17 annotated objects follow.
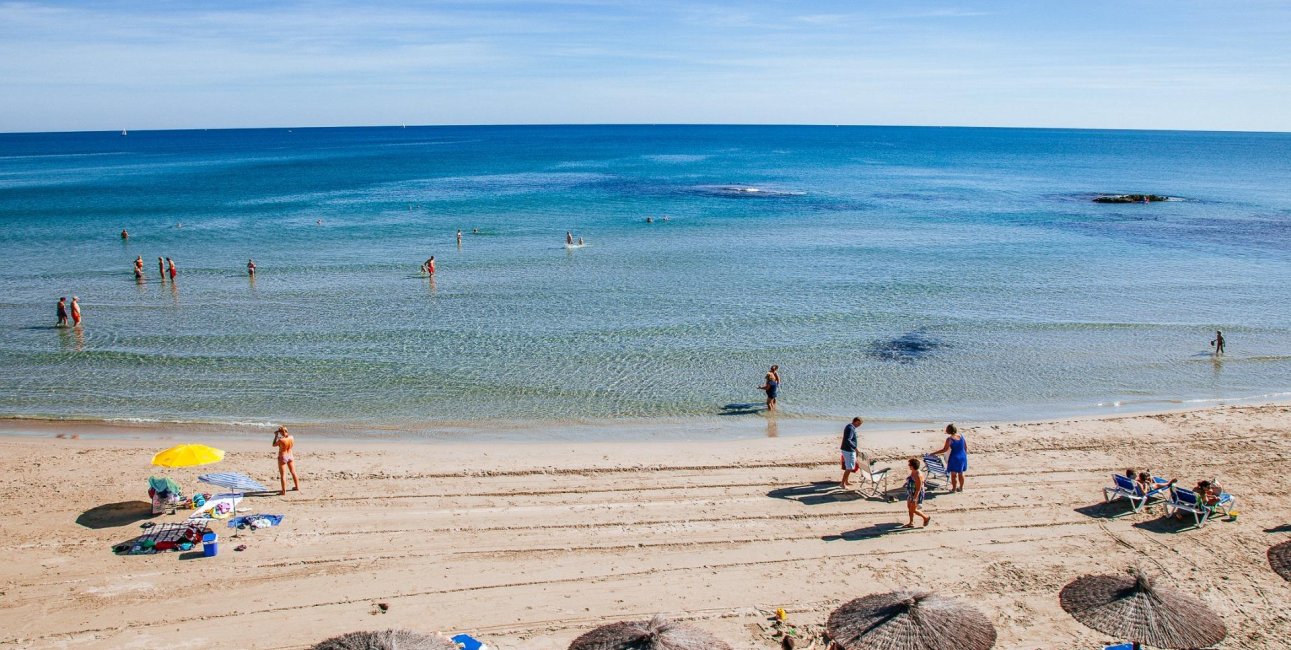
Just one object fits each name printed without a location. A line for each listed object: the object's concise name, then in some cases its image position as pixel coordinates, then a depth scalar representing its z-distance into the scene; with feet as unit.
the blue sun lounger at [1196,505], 43.98
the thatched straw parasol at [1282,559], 35.20
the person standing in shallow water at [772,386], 66.44
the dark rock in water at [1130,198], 215.92
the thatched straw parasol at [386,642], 27.81
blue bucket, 40.88
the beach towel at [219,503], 45.14
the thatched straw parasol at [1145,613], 28.99
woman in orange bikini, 47.83
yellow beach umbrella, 46.05
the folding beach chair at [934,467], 48.25
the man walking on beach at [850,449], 48.06
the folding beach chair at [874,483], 48.52
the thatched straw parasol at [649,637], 27.94
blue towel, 44.16
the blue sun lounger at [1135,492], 45.70
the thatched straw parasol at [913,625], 28.68
